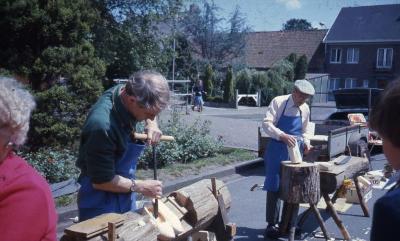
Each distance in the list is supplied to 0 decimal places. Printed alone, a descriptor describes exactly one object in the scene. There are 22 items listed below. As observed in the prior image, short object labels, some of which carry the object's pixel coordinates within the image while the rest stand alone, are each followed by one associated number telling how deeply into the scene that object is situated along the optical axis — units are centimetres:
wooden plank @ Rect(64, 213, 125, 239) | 241
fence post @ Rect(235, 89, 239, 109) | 2717
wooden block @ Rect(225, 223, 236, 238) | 387
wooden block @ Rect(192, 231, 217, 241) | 366
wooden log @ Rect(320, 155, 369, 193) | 523
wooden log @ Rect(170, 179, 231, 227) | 347
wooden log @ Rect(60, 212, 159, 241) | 251
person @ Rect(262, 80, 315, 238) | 527
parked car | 1148
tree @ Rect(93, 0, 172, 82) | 1179
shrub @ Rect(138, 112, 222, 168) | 832
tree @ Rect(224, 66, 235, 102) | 2926
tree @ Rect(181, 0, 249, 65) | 3341
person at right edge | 137
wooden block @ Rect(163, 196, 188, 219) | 332
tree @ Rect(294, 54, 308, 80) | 3519
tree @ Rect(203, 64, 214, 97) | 3095
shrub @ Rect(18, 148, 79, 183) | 622
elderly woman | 174
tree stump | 486
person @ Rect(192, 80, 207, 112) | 2245
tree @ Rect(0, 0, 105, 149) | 713
